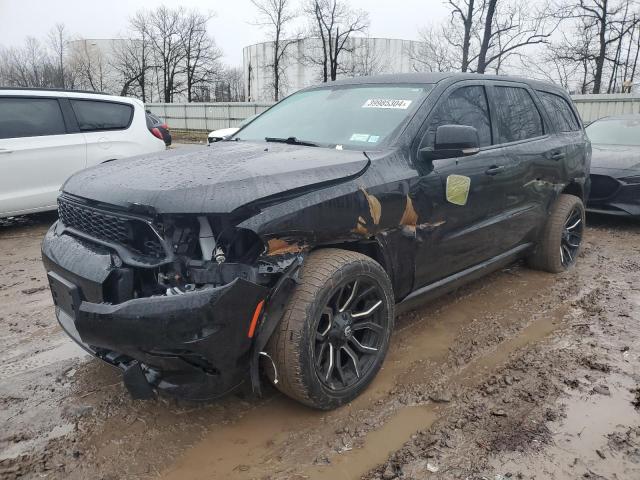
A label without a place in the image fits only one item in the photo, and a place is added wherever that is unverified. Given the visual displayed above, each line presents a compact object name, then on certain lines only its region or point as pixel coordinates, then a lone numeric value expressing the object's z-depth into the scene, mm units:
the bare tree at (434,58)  30281
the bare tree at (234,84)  55250
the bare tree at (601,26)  26125
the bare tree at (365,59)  41103
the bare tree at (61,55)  47894
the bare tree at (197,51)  48500
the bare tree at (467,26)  22281
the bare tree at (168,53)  48094
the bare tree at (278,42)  39250
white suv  6145
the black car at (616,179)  6578
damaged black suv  2188
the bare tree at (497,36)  20641
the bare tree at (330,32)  37156
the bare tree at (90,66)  49406
